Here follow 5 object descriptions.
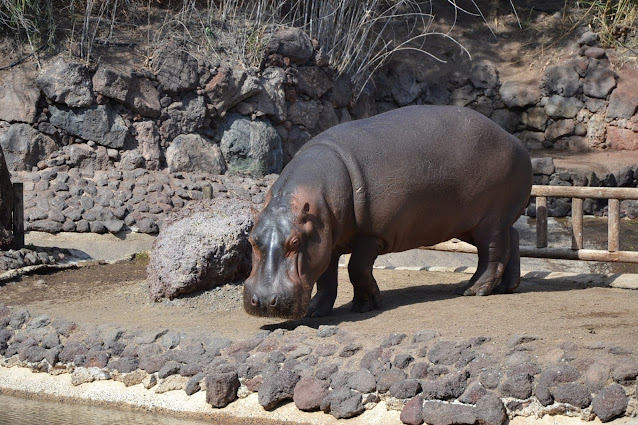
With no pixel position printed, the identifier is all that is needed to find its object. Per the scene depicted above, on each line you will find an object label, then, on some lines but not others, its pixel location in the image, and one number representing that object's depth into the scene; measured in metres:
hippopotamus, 10.62
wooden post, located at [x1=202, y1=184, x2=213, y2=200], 22.18
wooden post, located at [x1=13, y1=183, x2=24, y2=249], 19.06
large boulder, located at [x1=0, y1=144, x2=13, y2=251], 18.61
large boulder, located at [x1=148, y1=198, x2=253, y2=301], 13.51
